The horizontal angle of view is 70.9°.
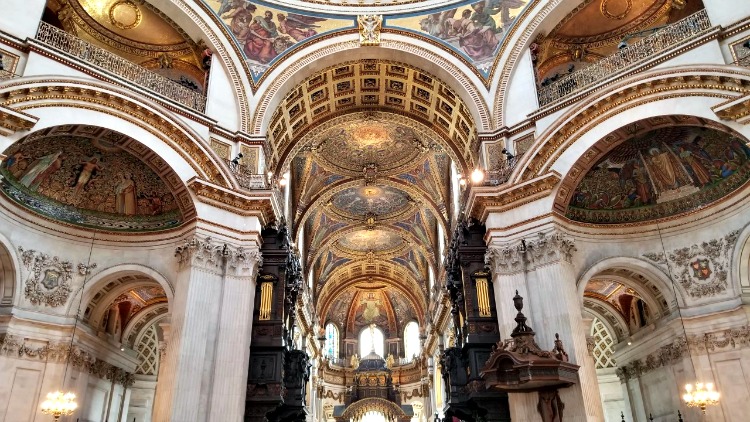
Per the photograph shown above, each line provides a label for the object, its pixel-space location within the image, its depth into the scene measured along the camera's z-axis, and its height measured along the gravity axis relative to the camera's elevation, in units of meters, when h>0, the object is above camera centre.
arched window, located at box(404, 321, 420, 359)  42.36 +9.07
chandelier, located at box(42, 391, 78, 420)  11.89 +1.31
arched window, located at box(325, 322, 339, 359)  41.97 +8.98
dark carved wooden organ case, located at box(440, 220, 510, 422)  15.02 +3.68
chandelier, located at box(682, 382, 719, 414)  11.59 +1.27
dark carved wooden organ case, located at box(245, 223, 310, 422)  15.14 +3.39
